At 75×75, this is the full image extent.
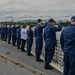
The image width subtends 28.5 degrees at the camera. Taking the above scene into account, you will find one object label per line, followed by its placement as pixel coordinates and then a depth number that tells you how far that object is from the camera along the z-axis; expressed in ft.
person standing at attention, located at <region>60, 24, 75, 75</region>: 13.86
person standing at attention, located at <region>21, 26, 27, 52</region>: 31.25
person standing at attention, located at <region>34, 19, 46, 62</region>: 22.92
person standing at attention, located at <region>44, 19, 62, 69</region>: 19.34
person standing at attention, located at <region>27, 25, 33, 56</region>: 27.40
